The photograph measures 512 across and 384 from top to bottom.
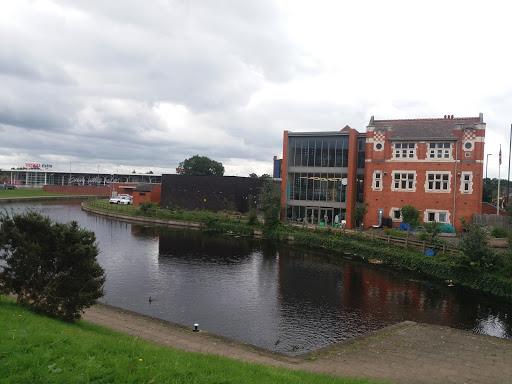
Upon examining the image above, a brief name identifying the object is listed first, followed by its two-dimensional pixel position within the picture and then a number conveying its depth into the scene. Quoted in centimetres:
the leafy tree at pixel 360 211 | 4007
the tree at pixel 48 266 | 1078
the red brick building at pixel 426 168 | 3684
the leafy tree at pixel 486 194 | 5842
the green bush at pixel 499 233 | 2920
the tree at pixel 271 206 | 4272
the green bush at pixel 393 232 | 3262
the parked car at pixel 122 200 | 7231
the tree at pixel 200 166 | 11256
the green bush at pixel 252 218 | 4484
